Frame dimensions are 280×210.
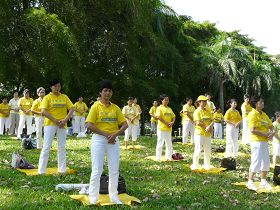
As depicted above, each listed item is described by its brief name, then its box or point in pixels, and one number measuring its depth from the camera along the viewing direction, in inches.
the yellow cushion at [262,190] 378.6
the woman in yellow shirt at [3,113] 850.9
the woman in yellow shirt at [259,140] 388.2
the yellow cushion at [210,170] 470.9
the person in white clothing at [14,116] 848.6
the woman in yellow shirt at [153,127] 1153.9
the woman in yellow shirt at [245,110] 689.6
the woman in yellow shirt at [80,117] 910.2
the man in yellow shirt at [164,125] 539.8
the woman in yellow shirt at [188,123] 746.2
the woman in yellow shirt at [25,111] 721.6
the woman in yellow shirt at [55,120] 413.4
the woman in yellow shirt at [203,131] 475.2
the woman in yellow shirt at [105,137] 301.4
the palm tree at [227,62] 1337.4
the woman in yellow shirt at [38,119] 570.3
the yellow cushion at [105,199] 303.4
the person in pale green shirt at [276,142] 533.0
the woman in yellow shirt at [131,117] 713.6
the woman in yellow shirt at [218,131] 1041.0
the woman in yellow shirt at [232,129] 592.7
